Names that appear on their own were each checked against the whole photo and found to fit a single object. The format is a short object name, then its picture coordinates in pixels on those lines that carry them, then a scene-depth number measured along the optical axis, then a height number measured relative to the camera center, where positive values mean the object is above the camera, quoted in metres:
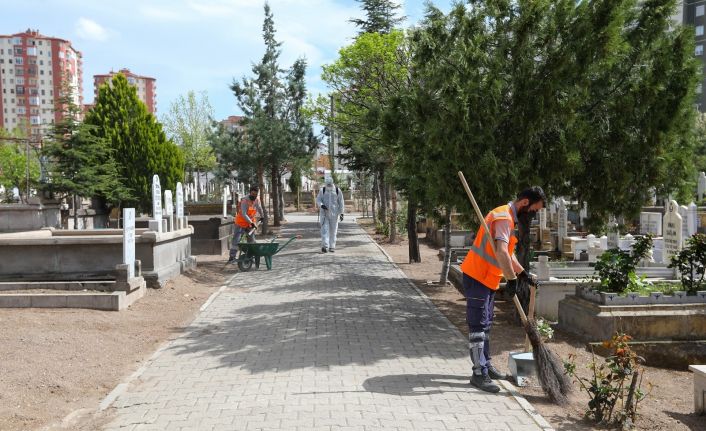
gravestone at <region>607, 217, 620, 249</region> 11.93 -0.88
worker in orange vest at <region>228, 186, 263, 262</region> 15.33 -0.42
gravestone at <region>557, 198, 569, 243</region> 14.41 -0.62
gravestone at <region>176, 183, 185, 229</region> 14.30 -0.15
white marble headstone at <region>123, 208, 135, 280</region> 9.95 -0.63
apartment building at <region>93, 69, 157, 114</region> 140.12 +27.51
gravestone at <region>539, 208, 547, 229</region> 16.39 -0.59
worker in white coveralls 18.50 -0.35
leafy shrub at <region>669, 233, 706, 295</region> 7.47 -0.84
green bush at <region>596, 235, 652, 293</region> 7.30 -0.85
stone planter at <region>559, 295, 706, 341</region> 7.00 -1.47
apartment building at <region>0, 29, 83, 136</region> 113.12 +24.99
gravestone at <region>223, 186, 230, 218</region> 22.42 +0.00
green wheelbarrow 14.43 -1.25
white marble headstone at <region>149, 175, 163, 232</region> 11.91 -0.14
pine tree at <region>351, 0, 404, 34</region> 25.03 +7.74
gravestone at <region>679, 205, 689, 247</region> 10.58 -0.46
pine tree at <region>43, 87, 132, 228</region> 17.59 +1.43
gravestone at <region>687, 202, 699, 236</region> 11.95 -0.44
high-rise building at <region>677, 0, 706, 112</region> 61.56 +18.86
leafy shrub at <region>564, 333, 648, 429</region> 4.79 -1.57
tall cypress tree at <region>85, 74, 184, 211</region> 22.48 +2.61
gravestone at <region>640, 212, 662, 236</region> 14.41 -0.63
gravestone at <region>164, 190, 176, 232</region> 13.27 -0.20
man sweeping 5.49 -0.75
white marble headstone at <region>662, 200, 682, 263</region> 10.38 -0.61
